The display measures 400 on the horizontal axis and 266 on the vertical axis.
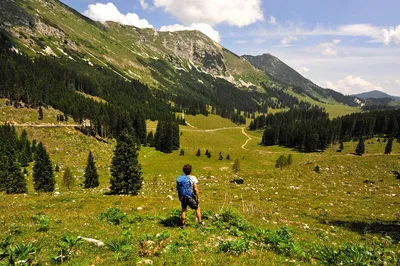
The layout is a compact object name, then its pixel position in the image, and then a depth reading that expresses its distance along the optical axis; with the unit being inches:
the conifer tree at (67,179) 2191.2
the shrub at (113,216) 594.1
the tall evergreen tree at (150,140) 5202.8
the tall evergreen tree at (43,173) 2178.9
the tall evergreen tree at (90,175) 2393.9
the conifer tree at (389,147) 4394.7
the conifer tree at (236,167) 2605.8
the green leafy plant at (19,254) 248.7
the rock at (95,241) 388.8
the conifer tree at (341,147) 5067.9
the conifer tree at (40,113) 4507.9
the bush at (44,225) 470.9
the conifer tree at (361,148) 4608.8
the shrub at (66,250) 309.4
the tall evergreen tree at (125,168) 1556.3
